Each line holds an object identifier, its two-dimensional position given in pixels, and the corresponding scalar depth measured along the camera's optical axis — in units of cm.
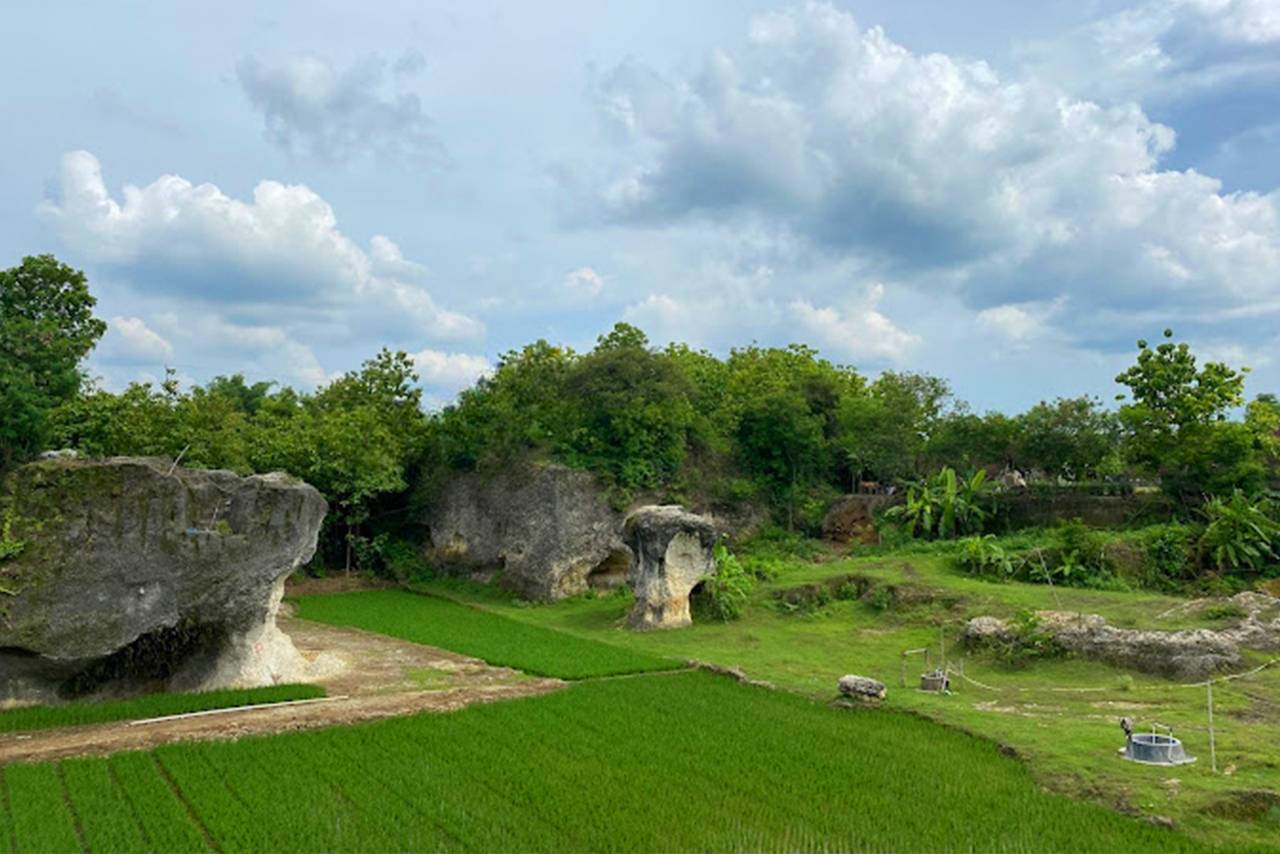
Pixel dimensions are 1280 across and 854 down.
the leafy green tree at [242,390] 5491
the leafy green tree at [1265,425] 3039
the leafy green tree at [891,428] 3666
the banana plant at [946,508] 3222
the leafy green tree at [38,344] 2525
